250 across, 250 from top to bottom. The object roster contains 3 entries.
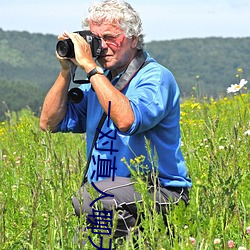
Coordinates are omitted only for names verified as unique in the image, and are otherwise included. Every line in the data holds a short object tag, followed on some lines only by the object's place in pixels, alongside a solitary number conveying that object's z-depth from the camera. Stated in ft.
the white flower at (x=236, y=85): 34.22
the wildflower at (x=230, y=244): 17.89
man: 20.49
